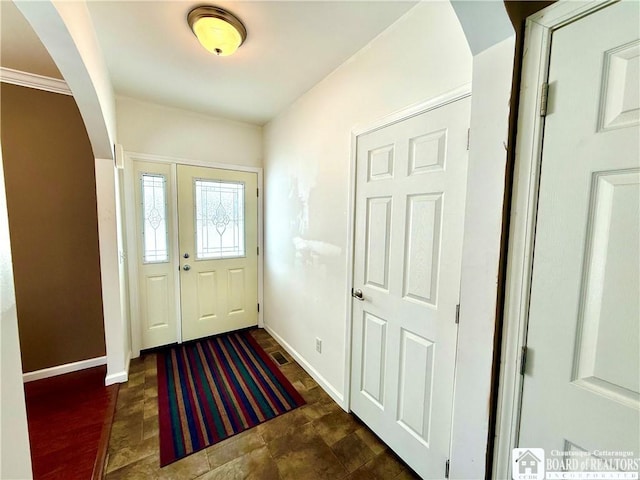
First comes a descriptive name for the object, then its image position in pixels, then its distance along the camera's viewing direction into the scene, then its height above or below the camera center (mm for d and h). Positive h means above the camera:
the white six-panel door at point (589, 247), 674 -55
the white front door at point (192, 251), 2627 -350
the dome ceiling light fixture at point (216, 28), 1352 +1024
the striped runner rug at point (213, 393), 1692 -1368
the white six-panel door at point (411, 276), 1235 -288
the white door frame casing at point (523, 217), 799 +28
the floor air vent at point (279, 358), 2546 -1360
